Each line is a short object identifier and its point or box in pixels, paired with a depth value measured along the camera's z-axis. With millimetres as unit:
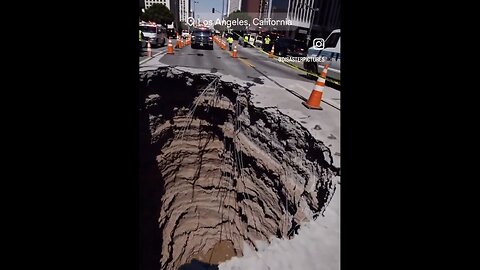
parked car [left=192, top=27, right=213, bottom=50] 18938
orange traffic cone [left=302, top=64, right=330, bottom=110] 5250
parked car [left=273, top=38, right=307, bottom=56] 17484
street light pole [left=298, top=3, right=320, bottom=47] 30947
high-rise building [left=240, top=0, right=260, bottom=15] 81938
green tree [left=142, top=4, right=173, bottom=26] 39781
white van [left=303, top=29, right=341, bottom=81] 8344
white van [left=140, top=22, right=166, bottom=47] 16844
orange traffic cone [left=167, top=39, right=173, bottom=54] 13266
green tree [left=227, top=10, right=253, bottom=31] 63391
